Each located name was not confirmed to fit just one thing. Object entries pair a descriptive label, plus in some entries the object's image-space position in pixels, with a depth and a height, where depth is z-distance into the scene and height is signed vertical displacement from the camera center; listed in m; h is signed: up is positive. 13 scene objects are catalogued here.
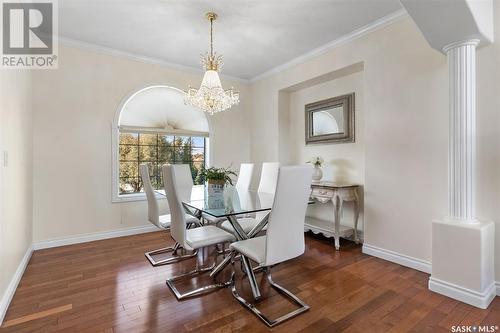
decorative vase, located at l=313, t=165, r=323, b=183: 3.67 -0.11
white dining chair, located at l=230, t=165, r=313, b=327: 1.74 -0.45
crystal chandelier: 2.87 +0.85
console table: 3.24 -0.43
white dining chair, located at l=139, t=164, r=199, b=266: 2.85 -0.59
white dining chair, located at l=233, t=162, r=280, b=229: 3.40 -0.16
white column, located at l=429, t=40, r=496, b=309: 2.02 -0.45
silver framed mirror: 3.64 +0.72
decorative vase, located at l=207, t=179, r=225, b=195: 2.95 -0.23
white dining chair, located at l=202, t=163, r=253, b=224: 3.62 -0.17
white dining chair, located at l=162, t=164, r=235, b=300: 2.11 -0.64
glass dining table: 2.13 -0.37
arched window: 3.89 +0.51
